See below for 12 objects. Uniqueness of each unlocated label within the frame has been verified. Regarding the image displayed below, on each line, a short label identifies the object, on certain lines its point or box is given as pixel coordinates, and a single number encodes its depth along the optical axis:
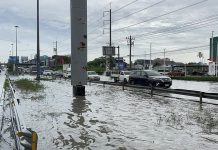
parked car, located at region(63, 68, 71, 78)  66.94
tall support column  22.22
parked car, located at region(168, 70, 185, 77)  79.62
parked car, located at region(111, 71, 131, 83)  42.59
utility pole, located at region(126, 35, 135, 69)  98.88
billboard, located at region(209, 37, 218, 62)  86.31
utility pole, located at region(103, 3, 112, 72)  71.62
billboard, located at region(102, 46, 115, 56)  91.36
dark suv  31.05
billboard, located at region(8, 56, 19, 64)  152.12
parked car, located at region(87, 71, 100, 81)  53.91
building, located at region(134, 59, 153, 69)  178.32
